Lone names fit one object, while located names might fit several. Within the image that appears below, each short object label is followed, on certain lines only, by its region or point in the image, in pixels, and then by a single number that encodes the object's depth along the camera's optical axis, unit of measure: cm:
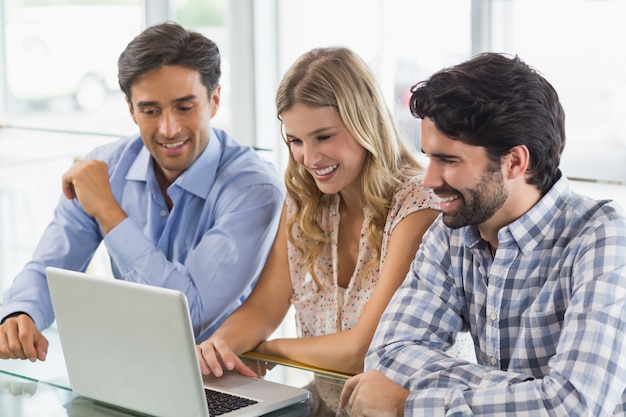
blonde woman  336
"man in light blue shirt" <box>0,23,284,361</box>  354
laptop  305
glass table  313
